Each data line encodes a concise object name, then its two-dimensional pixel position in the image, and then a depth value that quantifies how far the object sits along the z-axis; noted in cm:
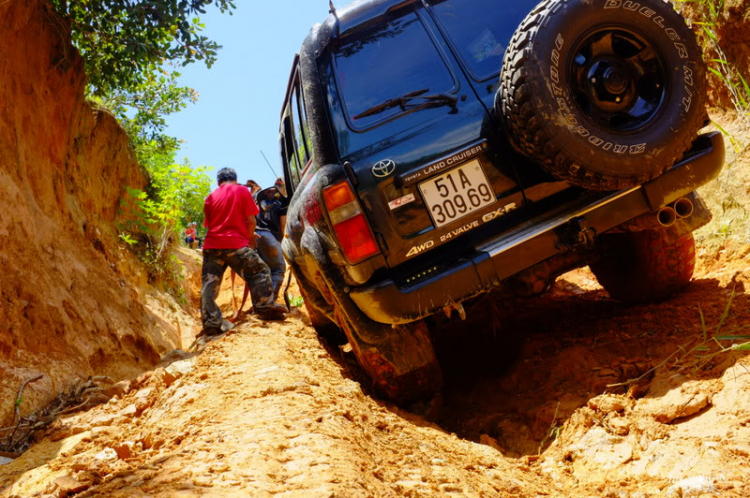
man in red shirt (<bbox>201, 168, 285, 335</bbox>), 626
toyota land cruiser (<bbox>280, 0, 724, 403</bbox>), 271
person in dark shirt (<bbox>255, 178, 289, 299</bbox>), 779
